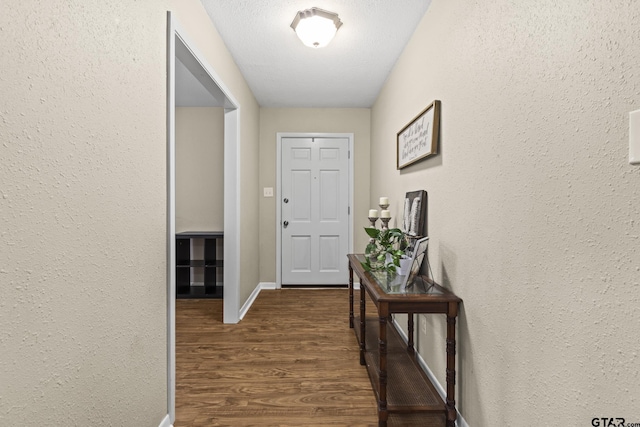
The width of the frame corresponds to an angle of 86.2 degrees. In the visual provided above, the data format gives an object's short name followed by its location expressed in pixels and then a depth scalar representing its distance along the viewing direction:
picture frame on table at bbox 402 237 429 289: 1.81
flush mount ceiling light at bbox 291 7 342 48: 2.16
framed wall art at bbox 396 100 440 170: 1.94
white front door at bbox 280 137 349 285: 4.38
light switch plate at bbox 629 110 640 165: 0.73
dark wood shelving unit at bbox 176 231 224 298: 4.00
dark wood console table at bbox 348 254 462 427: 1.59
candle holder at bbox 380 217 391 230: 2.61
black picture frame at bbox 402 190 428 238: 2.18
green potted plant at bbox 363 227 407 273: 2.04
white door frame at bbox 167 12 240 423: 1.63
